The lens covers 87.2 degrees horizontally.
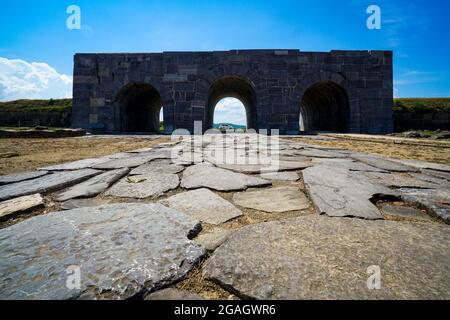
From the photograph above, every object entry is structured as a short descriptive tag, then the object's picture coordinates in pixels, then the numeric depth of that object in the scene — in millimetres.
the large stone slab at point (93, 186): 1748
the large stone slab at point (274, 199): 1552
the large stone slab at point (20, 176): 2146
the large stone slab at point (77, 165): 2660
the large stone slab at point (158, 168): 2520
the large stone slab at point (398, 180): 1982
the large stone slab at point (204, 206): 1382
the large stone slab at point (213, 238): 1040
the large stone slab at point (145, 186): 1811
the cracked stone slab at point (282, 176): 2254
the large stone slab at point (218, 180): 1986
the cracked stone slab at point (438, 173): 2362
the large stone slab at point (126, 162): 2725
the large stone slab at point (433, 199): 1383
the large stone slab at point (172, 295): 746
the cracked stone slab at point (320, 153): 3574
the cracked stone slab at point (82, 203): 1547
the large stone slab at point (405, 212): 1401
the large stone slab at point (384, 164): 2650
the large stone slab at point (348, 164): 2643
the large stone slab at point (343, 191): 1424
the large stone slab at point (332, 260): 753
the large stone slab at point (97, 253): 751
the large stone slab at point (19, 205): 1400
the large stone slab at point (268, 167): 2576
